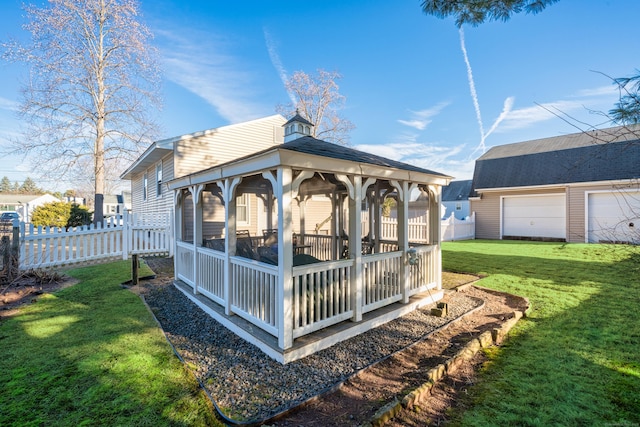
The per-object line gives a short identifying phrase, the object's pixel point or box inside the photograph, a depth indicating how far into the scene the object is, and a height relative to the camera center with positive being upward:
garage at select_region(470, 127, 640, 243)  13.73 +1.14
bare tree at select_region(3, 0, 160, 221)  14.59 +7.05
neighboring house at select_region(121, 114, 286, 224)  10.31 +2.32
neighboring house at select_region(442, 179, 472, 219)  31.08 +1.60
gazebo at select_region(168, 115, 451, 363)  3.69 -0.86
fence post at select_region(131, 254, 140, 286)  7.01 -1.34
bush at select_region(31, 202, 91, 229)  17.09 -0.02
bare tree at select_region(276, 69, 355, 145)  23.00 +9.09
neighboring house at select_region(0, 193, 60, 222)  45.86 +2.40
